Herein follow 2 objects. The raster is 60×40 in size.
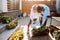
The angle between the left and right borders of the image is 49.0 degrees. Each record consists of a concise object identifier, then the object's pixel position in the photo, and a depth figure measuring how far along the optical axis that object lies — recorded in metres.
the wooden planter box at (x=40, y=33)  1.43
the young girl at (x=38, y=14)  2.18
